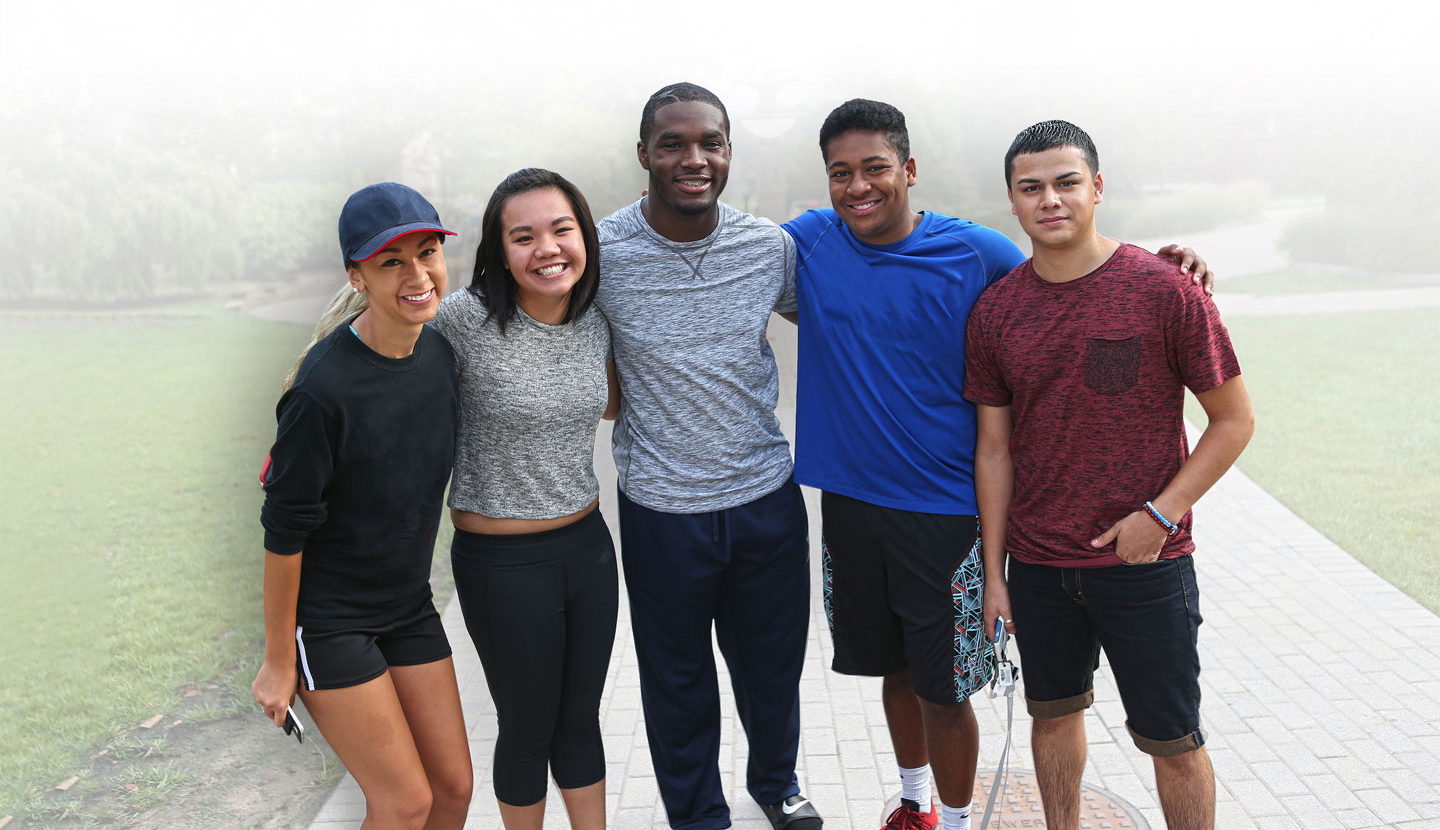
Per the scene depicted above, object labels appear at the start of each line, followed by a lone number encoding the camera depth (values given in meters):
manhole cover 3.20
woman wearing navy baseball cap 2.20
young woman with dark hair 2.54
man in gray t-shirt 2.78
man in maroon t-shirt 2.34
